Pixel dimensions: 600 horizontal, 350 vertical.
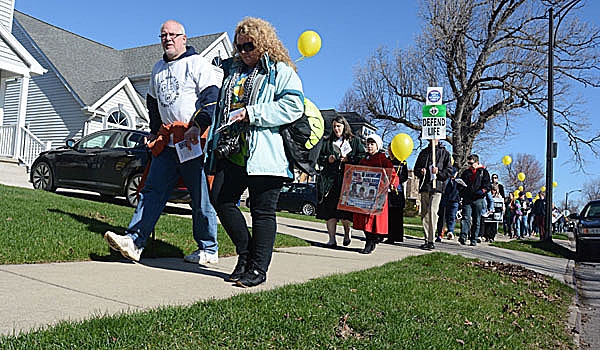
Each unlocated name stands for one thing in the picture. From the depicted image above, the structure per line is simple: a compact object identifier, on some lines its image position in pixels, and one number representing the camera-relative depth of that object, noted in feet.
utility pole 52.38
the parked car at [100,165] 35.35
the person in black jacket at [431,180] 31.88
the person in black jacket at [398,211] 28.19
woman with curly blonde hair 13.01
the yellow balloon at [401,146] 33.17
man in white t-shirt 15.61
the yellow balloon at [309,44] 40.16
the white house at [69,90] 78.95
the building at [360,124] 125.72
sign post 33.28
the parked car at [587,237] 41.70
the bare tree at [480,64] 87.56
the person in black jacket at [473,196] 39.29
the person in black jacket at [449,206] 41.24
